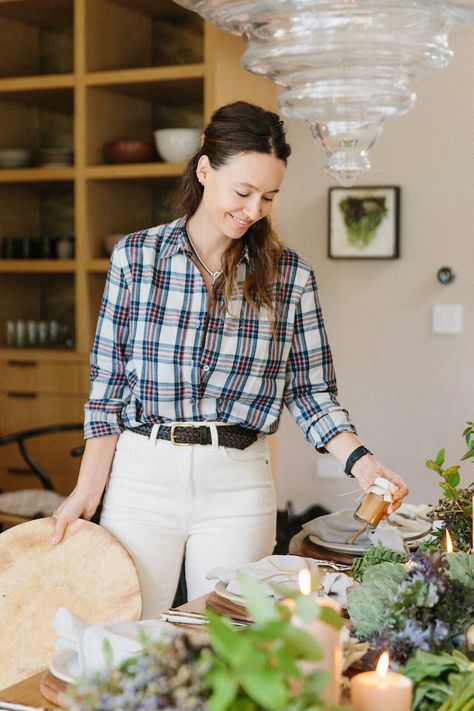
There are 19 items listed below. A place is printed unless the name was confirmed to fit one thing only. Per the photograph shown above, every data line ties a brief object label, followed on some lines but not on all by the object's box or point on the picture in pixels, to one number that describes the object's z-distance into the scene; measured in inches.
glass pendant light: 55.1
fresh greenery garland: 46.2
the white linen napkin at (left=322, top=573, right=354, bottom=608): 63.3
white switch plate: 160.1
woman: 78.6
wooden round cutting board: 70.0
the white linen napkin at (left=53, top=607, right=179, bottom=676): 50.0
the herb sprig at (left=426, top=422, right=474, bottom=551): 67.4
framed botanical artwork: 162.9
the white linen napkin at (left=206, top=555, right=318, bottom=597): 62.1
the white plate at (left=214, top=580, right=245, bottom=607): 61.0
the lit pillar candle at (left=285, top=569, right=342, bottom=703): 37.8
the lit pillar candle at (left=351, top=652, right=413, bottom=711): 39.2
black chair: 142.6
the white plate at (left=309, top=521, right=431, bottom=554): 78.0
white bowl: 160.6
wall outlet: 171.0
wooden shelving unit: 163.6
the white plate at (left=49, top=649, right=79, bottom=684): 51.4
